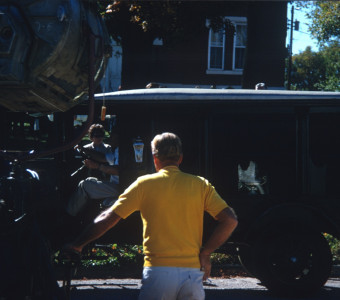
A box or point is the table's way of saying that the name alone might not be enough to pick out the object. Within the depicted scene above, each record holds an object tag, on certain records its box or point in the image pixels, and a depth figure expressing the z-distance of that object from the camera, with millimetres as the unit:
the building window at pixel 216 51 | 23844
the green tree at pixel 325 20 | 28234
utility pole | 39794
